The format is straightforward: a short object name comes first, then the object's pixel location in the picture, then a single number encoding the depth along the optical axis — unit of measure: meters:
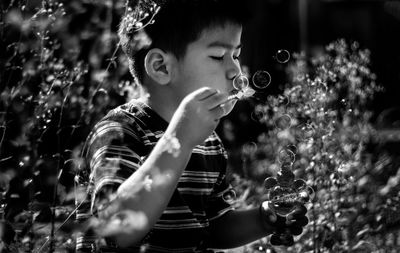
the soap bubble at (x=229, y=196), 2.65
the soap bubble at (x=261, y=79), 2.10
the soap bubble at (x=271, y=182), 2.27
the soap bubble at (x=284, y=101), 3.21
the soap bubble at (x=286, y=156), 2.27
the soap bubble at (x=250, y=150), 3.67
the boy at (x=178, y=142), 1.87
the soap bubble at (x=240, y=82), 2.10
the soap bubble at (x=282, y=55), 2.35
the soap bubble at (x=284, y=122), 2.36
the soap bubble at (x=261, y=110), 2.78
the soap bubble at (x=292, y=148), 2.41
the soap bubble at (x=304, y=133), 2.67
